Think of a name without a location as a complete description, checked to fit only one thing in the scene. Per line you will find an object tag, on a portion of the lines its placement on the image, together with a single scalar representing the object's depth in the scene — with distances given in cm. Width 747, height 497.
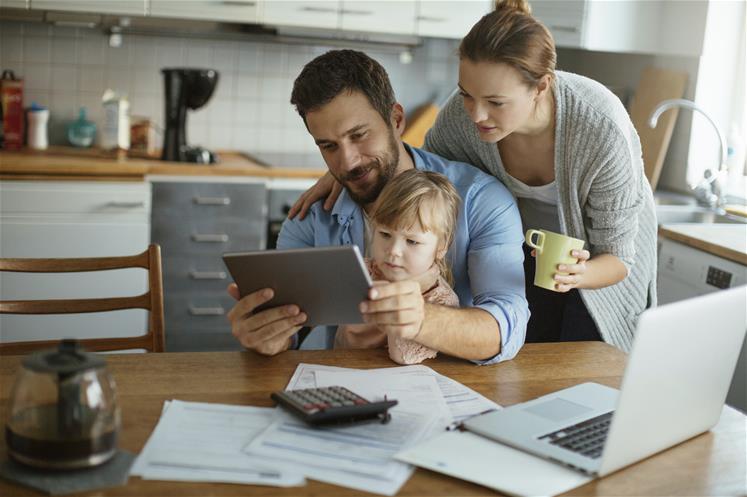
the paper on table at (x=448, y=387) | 148
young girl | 181
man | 177
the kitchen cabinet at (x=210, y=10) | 376
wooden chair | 197
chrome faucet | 366
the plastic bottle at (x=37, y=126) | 387
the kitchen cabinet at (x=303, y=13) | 386
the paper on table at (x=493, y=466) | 121
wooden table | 120
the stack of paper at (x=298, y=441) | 121
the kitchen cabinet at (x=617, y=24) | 406
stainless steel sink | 371
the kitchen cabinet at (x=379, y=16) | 394
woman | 195
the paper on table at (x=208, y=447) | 120
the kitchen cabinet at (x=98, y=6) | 363
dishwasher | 297
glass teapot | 113
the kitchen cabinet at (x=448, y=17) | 403
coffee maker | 375
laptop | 123
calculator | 136
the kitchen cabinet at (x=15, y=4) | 361
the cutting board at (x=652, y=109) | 400
